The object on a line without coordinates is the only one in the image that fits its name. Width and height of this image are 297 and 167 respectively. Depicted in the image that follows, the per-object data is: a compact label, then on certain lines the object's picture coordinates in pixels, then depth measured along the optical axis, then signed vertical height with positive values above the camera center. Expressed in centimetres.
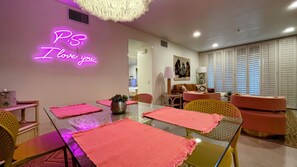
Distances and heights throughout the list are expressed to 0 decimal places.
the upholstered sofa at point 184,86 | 499 -27
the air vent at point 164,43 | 472 +140
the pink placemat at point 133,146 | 54 -32
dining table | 68 -32
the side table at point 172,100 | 452 -65
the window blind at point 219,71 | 625 +50
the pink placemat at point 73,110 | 128 -30
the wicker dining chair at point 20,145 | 84 -58
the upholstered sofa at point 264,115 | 232 -62
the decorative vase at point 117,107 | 127 -24
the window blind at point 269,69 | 488 +46
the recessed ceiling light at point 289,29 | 393 +158
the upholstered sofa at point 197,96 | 317 -36
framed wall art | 543 +58
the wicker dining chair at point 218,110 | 87 -28
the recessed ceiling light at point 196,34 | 418 +158
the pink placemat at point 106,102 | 178 -29
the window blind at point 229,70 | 591 +51
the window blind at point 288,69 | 454 +40
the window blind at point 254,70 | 525 +46
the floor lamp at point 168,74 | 449 +27
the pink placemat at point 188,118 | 90 -30
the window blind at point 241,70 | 555 +48
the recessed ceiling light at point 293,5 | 264 +156
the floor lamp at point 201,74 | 644 +39
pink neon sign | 235 +61
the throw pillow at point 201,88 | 569 -29
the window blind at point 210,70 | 659 +56
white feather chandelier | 134 +80
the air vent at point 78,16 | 262 +137
